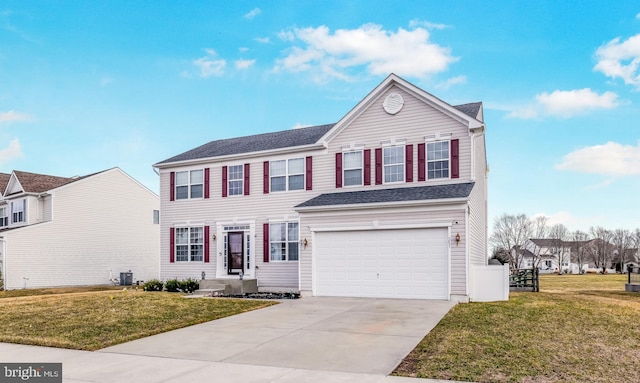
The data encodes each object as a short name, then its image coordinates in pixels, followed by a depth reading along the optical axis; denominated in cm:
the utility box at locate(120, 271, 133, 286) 3169
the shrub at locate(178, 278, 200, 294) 2139
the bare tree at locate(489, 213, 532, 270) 7169
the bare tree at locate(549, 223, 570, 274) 8538
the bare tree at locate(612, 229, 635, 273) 8631
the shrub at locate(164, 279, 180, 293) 2166
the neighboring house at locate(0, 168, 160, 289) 2873
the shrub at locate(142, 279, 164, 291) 2248
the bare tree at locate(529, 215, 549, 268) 7969
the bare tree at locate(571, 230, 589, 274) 8602
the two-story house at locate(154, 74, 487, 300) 1706
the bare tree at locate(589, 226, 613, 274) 8827
